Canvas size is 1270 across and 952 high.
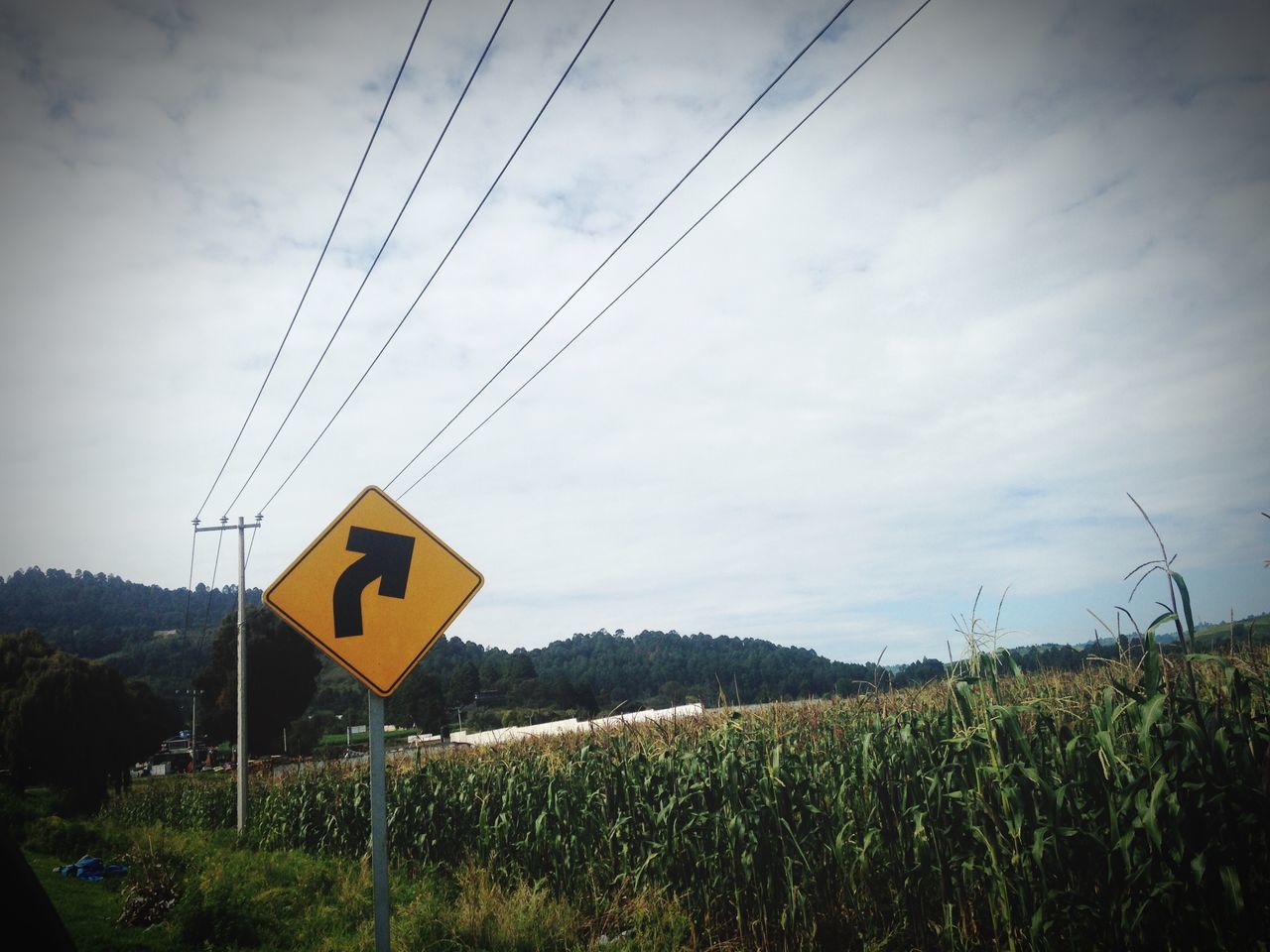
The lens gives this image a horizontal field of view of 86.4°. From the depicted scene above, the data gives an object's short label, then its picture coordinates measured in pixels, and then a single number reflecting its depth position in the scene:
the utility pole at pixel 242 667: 20.44
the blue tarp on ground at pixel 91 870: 13.53
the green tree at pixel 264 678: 47.59
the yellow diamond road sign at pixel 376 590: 4.57
